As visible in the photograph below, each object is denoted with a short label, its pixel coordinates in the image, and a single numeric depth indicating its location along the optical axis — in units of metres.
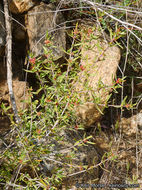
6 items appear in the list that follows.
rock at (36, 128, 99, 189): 2.24
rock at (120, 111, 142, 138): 3.07
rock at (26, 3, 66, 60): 2.49
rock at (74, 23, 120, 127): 2.61
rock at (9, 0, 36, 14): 2.49
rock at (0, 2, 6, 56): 2.34
